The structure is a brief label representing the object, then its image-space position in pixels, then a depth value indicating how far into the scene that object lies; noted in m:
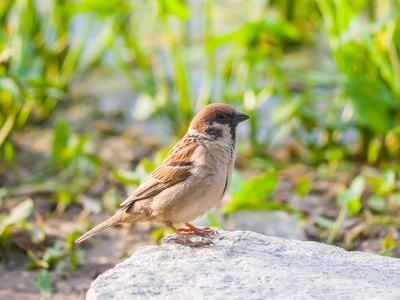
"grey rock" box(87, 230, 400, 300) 4.42
